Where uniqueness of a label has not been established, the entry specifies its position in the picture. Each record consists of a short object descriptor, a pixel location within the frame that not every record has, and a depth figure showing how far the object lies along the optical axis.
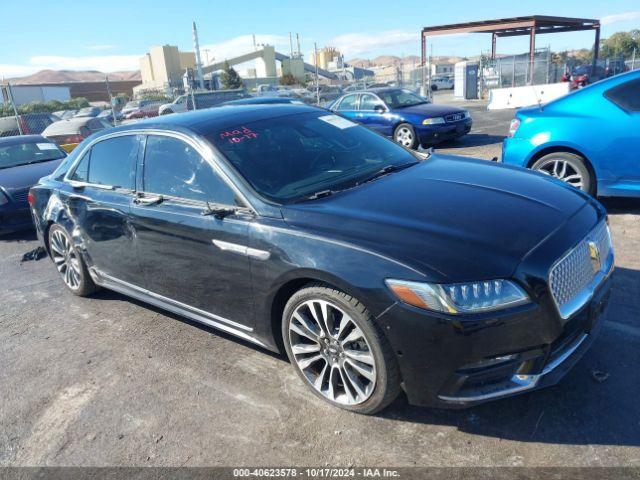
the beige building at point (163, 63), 89.00
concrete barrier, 18.00
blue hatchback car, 5.27
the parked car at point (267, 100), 13.46
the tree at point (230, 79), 59.91
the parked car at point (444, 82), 48.97
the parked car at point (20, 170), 7.31
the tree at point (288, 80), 68.75
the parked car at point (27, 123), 15.49
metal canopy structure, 25.15
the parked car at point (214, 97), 19.34
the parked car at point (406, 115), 11.54
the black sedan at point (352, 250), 2.39
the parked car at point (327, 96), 28.79
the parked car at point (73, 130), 13.33
